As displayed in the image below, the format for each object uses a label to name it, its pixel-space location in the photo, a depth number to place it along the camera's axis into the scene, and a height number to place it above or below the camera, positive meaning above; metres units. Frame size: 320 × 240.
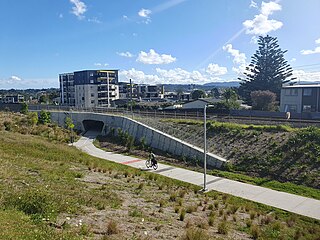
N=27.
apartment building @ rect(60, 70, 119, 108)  102.31 +0.61
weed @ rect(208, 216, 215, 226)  11.51 -5.20
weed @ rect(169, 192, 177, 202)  14.61 -5.43
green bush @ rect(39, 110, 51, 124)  52.00 -5.16
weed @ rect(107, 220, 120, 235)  8.51 -4.10
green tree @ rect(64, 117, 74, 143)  40.16 -5.10
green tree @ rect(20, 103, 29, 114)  61.20 -4.25
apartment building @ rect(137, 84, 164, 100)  124.88 -0.45
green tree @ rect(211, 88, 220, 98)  126.44 -0.66
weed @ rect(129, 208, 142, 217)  10.84 -4.65
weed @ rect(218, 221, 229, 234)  10.60 -5.07
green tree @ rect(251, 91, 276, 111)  52.81 -1.81
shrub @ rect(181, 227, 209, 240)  8.80 -4.44
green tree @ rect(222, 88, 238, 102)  60.79 -0.97
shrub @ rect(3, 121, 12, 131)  38.72 -5.07
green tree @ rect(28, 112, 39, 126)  48.05 -5.09
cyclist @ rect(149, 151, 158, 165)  24.20 -5.76
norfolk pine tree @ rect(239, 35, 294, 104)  70.44 +4.94
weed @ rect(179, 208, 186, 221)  11.56 -5.04
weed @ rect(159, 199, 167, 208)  13.16 -5.16
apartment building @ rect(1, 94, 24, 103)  145.39 -4.63
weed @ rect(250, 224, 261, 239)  10.89 -5.38
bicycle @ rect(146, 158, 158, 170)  24.33 -6.29
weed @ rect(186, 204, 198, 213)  12.97 -5.34
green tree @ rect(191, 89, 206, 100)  100.77 -1.24
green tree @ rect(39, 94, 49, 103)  117.42 -4.05
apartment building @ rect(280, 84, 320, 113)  47.78 -1.24
